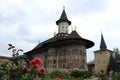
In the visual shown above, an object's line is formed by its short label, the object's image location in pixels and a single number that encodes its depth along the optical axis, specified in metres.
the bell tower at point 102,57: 23.42
